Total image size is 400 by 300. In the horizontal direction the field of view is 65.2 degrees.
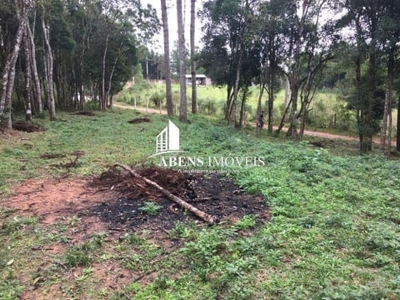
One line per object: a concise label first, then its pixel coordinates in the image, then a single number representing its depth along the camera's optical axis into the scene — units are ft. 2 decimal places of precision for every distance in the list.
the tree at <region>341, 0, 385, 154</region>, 36.32
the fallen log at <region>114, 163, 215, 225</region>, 13.55
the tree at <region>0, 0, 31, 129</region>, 32.07
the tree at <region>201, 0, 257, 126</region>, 47.62
